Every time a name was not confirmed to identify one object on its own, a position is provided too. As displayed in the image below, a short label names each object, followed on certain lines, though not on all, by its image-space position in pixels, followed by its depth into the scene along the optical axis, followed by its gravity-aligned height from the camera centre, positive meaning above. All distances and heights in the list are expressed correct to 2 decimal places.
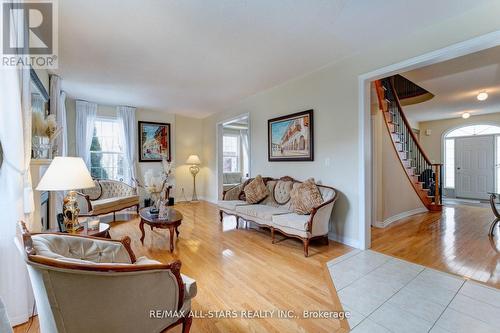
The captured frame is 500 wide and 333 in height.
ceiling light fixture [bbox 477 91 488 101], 4.57 +1.38
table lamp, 1.80 -0.11
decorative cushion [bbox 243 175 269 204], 4.09 -0.51
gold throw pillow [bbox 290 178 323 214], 3.15 -0.49
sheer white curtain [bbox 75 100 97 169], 5.05 +0.90
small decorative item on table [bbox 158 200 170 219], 3.20 -0.67
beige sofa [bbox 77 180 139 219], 4.07 -0.67
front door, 6.62 -0.14
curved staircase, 4.22 +0.23
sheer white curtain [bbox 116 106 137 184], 5.59 +0.84
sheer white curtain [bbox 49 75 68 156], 3.65 +1.07
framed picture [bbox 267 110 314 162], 3.72 +0.48
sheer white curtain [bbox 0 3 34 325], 1.58 -0.10
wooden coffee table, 2.99 -0.77
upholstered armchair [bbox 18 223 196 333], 0.91 -0.60
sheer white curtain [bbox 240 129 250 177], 8.41 +0.60
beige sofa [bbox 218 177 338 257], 2.90 -0.74
